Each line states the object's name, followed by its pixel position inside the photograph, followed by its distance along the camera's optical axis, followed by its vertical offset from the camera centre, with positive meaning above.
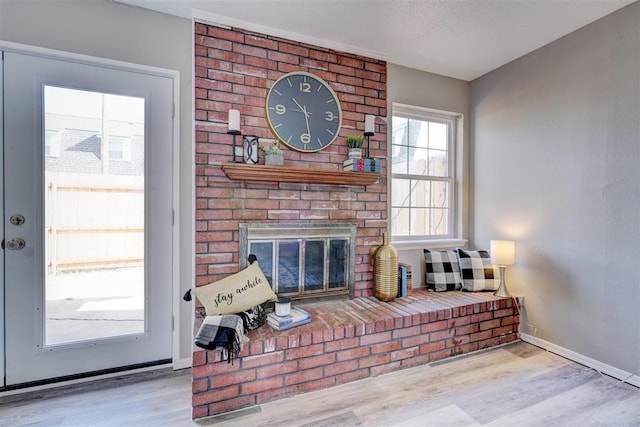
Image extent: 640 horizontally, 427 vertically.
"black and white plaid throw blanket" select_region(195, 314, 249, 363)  1.72 -0.69
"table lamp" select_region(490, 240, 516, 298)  2.70 -0.36
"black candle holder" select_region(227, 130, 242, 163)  2.21 +0.55
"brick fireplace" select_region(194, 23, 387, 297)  2.25 +0.51
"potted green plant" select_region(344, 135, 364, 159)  2.56 +0.54
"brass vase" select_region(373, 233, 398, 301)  2.59 -0.50
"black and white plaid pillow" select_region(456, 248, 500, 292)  2.91 -0.56
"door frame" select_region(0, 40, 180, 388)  2.04 +0.39
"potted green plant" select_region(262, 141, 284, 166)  2.30 +0.40
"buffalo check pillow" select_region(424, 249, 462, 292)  2.95 -0.55
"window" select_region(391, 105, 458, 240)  3.09 +0.39
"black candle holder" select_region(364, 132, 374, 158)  2.68 +0.64
